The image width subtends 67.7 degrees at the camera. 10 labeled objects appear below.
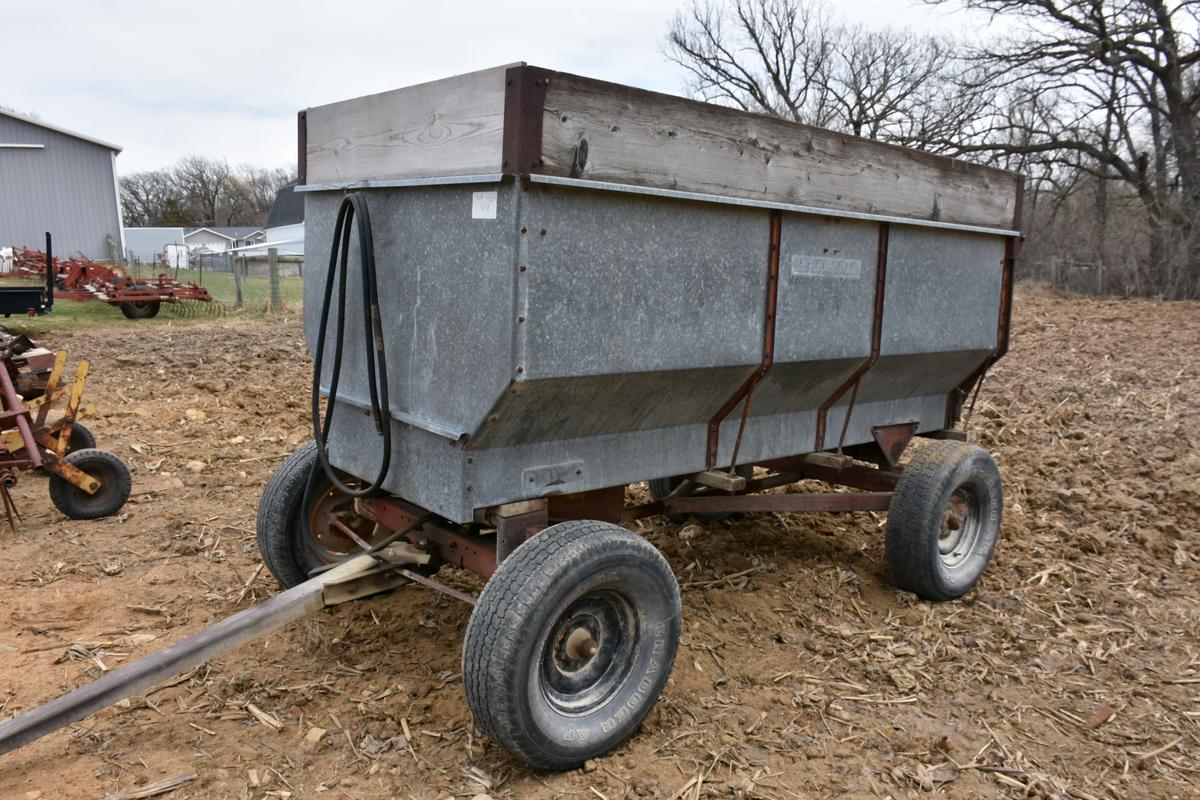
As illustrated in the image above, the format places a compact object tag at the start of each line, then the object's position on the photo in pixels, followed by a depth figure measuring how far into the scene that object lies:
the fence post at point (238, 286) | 18.35
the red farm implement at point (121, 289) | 16.30
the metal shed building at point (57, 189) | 26.94
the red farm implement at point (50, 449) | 5.30
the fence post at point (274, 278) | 17.31
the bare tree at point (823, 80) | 27.88
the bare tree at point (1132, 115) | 19.00
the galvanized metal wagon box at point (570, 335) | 2.87
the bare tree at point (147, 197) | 63.94
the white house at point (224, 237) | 56.34
